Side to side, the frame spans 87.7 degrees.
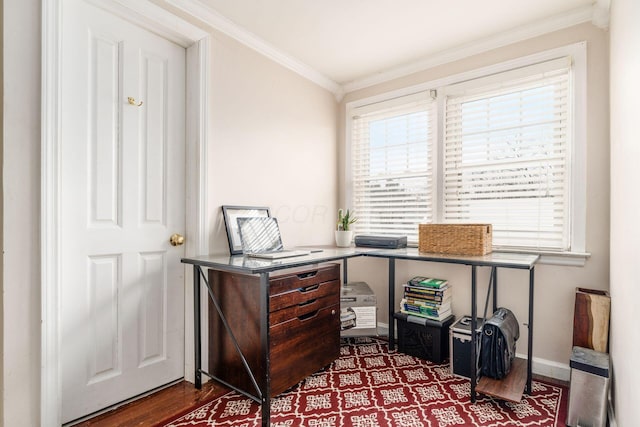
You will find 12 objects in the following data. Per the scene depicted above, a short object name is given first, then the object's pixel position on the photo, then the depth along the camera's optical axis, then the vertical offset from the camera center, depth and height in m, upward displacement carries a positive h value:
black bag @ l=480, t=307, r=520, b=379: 2.02 -0.83
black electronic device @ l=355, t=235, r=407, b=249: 2.68 -0.24
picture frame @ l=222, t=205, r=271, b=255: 2.22 -0.08
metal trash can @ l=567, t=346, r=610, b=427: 1.63 -0.89
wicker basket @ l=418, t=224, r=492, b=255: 2.21 -0.18
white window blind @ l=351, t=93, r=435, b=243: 2.85 +0.43
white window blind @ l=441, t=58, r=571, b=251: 2.23 +0.42
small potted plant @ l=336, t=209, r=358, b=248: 2.91 -0.19
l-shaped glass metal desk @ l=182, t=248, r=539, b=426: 1.69 -0.30
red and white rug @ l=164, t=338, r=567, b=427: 1.74 -1.09
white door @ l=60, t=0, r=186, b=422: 1.70 +0.01
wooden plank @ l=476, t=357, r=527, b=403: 1.85 -1.01
